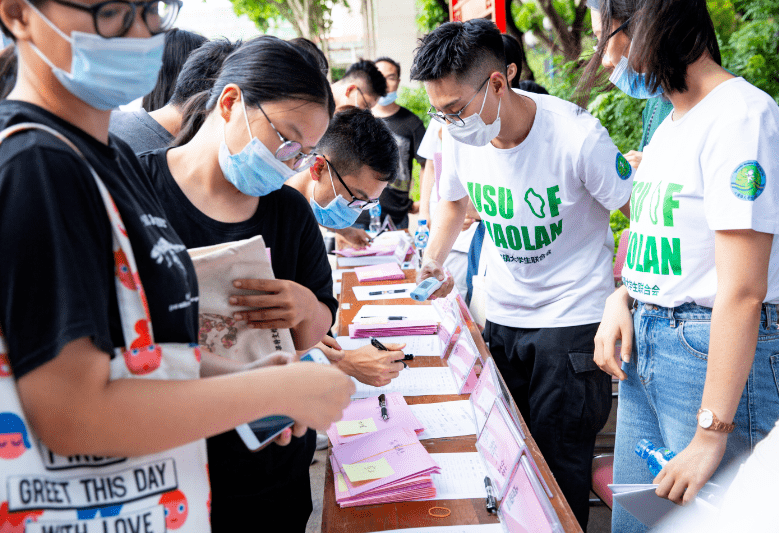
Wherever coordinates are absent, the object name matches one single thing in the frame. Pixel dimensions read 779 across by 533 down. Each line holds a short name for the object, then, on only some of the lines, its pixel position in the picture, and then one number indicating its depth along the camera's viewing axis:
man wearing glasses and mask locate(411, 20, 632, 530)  1.83
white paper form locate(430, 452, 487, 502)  1.31
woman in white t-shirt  1.08
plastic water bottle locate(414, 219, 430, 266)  3.83
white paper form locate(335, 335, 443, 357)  2.18
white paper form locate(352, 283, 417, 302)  2.88
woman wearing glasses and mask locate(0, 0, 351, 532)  0.54
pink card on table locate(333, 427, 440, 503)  1.29
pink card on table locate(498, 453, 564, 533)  0.98
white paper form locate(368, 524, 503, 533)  1.18
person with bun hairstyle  1.18
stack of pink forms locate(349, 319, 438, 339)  2.34
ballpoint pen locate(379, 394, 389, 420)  1.63
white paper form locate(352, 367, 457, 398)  1.84
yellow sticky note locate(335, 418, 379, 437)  1.57
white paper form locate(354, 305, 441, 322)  2.51
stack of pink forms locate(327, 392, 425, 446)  1.55
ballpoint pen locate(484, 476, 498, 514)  1.24
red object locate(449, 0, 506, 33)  3.36
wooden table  1.20
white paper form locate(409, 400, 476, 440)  1.58
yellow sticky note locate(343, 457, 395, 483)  1.32
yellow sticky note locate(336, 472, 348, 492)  1.31
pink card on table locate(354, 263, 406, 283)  3.19
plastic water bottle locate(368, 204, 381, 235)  4.14
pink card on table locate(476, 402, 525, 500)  1.15
